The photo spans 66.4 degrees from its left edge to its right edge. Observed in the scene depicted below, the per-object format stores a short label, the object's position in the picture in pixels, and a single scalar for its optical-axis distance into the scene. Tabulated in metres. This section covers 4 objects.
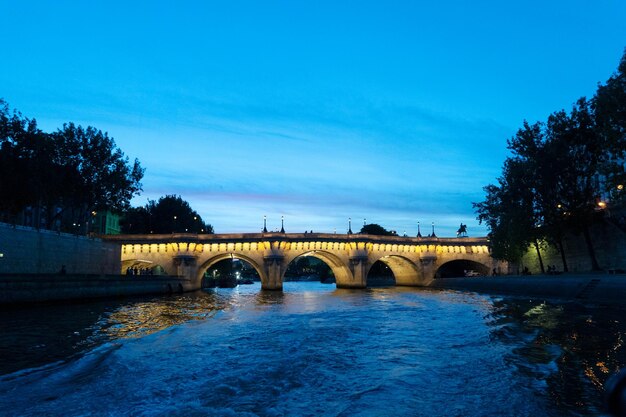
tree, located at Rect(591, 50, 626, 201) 31.50
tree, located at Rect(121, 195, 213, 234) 90.31
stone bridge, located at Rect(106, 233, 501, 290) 71.81
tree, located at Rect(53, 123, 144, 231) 54.03
